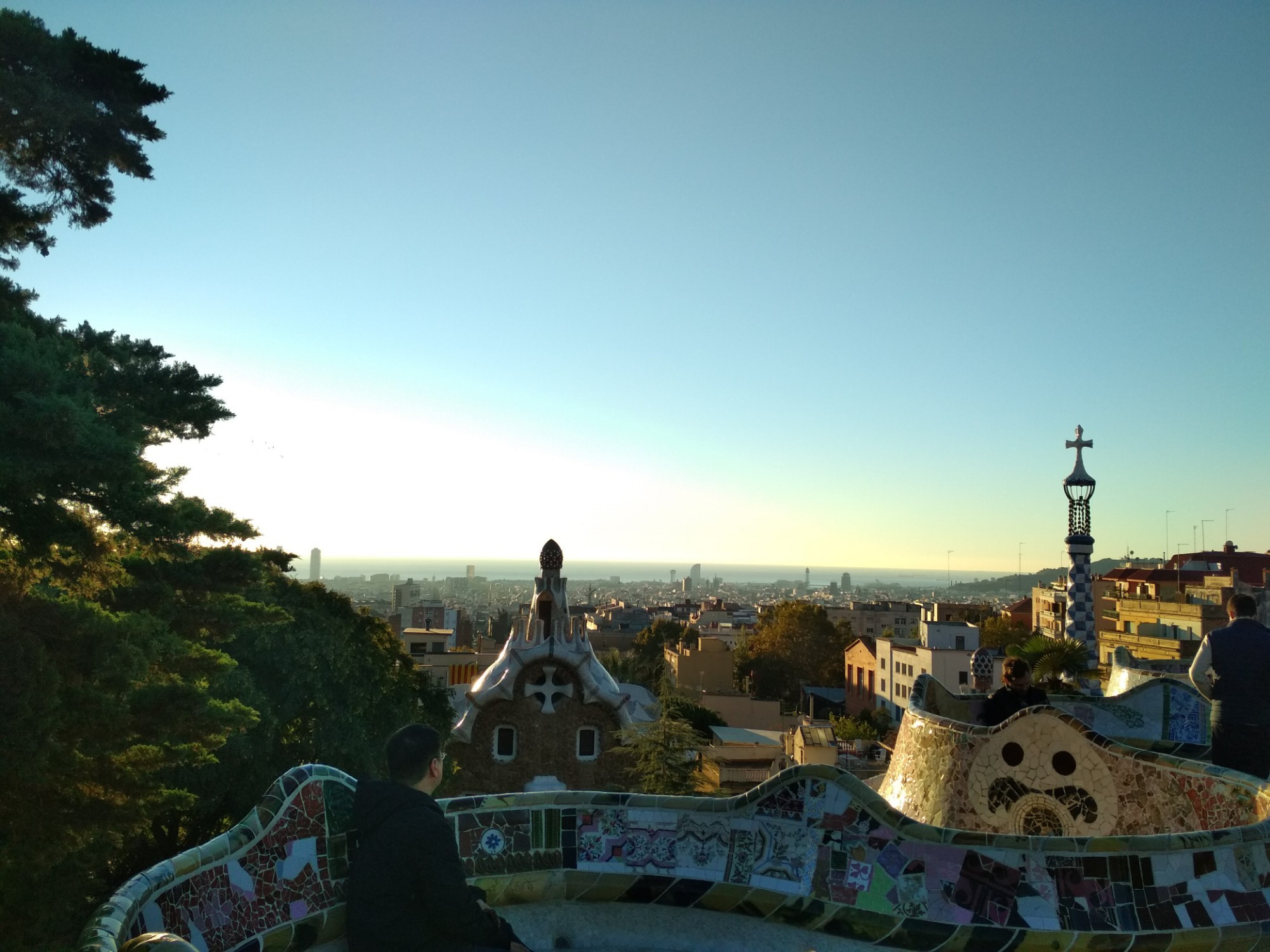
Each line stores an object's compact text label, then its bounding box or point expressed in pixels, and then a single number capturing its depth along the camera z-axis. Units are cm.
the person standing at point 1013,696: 716
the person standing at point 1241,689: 604
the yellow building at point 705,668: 4872
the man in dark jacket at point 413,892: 309
